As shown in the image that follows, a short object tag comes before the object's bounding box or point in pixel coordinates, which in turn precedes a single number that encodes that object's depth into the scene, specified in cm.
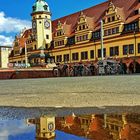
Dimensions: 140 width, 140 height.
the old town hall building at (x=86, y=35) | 2789
